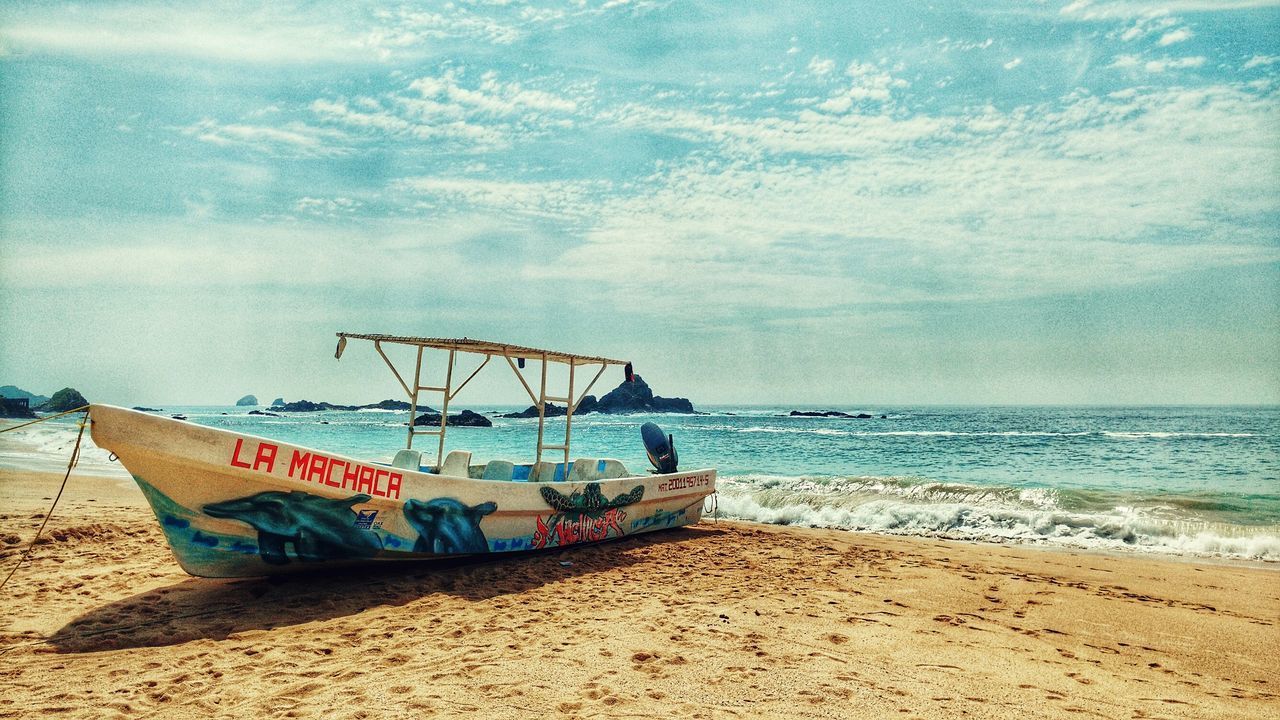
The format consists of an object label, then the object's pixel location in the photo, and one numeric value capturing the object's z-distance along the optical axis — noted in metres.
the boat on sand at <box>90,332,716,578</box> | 6.23
